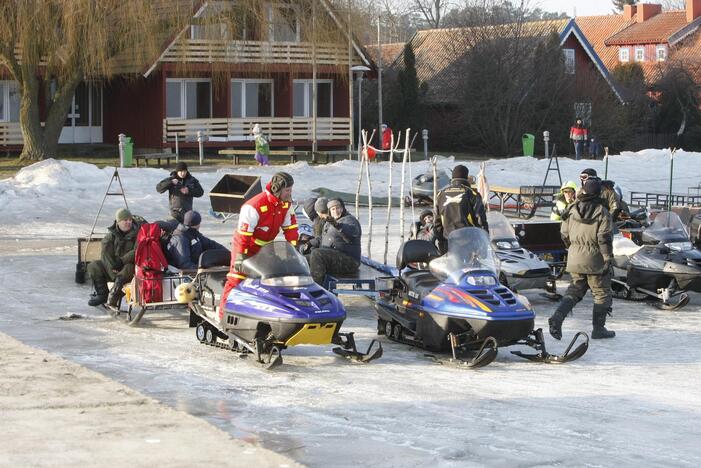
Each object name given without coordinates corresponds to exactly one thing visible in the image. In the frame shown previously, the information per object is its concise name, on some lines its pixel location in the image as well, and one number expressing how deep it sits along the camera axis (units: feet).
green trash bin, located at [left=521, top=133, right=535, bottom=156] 132.26
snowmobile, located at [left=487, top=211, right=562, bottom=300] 48.24
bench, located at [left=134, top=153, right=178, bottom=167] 104.78
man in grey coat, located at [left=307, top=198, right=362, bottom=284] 44.45
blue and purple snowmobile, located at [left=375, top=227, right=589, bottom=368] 36.35
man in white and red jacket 36.42
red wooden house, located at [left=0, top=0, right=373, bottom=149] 122.42
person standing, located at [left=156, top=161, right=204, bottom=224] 56.85
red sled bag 42.16
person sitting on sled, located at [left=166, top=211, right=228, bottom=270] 43.45
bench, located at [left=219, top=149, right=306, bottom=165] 115.55
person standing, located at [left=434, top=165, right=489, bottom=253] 46.29
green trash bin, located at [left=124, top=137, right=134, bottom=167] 107.05
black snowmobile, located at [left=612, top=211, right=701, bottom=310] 48.91
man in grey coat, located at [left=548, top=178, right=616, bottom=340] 41.22
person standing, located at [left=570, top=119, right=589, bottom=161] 125.80
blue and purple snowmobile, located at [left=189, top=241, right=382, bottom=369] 34.55
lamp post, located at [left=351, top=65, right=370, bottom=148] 125.49
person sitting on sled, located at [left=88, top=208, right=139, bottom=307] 45.62
